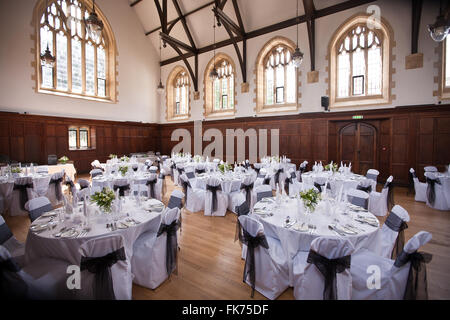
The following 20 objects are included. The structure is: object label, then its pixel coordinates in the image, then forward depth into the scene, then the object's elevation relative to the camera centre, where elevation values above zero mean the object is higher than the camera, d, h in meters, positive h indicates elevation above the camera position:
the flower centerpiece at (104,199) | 2.83 -0.60
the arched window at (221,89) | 12.89 +3.97
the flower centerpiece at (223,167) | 6.25 -0.43
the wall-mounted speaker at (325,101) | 9.35 +2.19
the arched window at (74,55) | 10.40 +5.35
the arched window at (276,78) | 10.70 +3.82
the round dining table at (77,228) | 2.35 -0.89
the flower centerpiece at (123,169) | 6.23 -0.46
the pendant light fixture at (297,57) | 7.05 +3.09
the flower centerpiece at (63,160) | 9.49 -0.27
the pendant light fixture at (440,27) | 4.52 +2.60
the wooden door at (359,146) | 8.96 +0.23
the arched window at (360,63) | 8.45 +3.64
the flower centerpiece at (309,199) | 2.86 -0.63
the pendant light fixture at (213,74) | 10.19 +3.70
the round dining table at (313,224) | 2.46 -0.89
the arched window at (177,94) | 15.18 +4.21
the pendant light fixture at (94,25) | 4.90 +2.94
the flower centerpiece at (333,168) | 6.33 -0.49
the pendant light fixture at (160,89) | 12.72 +3.79
